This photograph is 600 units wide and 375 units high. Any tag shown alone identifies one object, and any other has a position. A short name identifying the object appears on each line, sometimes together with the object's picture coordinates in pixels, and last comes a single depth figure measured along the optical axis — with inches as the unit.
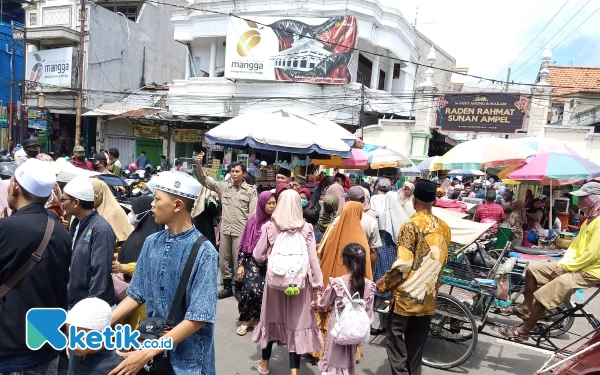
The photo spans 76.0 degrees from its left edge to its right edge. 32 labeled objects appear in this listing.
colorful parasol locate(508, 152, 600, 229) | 236.8
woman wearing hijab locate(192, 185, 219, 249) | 201.9
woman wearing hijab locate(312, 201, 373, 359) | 139.9
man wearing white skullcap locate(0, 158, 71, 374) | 79.4
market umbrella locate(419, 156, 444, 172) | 470.0
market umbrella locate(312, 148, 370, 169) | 337.4
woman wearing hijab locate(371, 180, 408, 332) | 175.9
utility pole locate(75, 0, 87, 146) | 646.5
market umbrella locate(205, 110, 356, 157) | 224.5
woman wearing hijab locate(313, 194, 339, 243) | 173.5
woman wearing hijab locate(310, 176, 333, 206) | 275.6
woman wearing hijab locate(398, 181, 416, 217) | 266.4
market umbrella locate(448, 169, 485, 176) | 596.7
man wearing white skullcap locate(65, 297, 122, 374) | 69.2
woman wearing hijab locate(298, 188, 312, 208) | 241.9
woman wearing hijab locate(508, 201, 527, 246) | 250.9
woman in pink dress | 130.8
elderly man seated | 136.3
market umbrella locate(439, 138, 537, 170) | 269.0
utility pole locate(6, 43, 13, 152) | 803.9
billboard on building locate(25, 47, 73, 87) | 775.7
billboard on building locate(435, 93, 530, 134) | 569.3
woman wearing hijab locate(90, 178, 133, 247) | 139.6
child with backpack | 115.3
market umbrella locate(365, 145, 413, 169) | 386.6
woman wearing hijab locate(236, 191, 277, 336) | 164.6
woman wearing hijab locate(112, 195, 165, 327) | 99.3
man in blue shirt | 71.8
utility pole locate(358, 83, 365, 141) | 623.5
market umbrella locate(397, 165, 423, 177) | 509.7
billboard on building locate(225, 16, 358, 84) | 621.6
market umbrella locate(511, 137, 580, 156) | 314.3
